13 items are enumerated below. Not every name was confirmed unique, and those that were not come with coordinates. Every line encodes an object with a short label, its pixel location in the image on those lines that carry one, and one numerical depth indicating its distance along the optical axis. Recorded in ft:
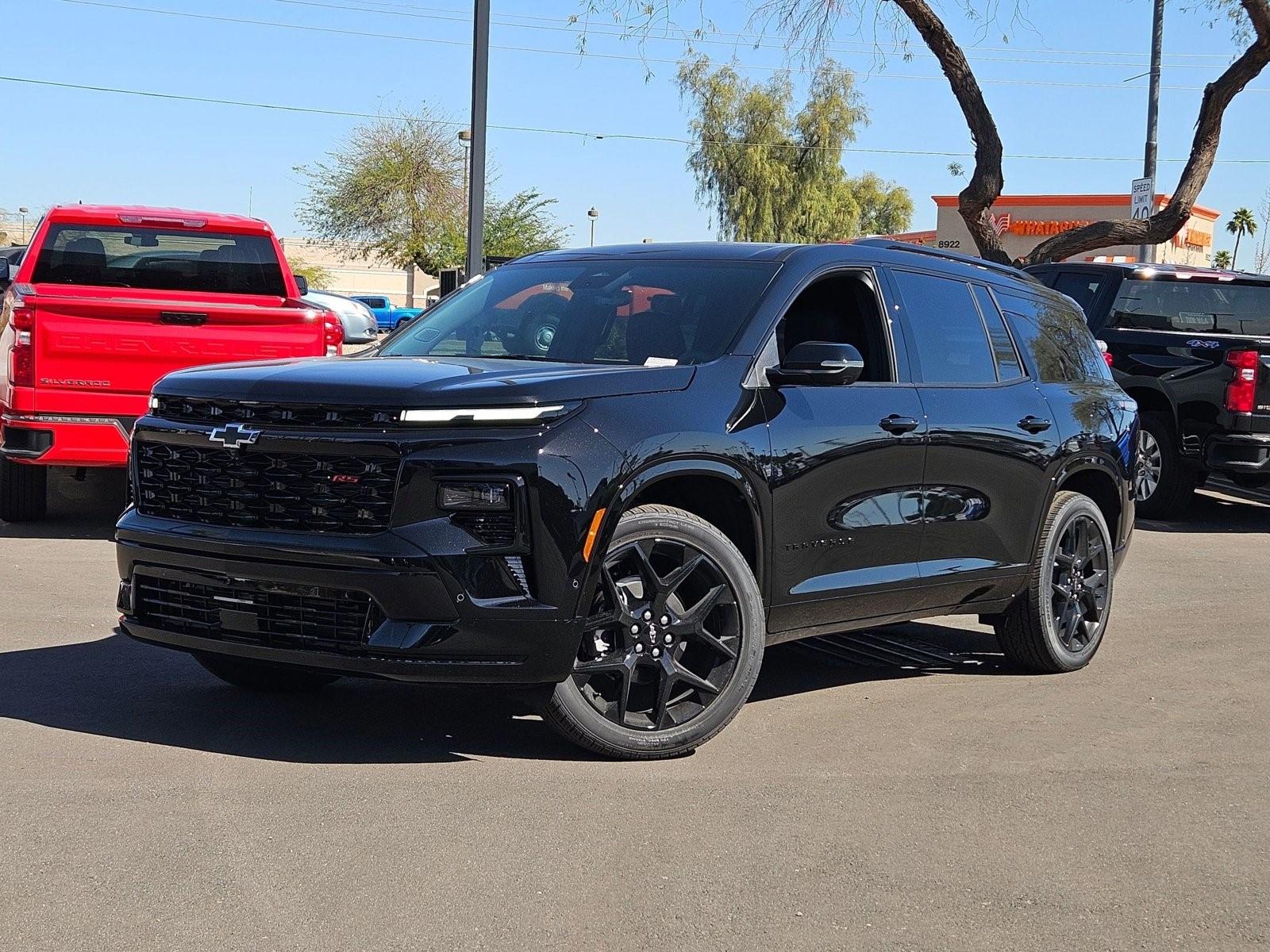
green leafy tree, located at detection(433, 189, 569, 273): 197.26
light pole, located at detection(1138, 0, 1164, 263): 86.22
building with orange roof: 194.29
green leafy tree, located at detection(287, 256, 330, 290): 283.59
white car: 90.53
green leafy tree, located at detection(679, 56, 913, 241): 204.95
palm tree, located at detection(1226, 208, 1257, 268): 357.00
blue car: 182.54
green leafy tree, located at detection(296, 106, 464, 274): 202.59
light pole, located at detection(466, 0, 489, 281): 49.52
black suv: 16.29
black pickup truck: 42.57
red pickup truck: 32.09
